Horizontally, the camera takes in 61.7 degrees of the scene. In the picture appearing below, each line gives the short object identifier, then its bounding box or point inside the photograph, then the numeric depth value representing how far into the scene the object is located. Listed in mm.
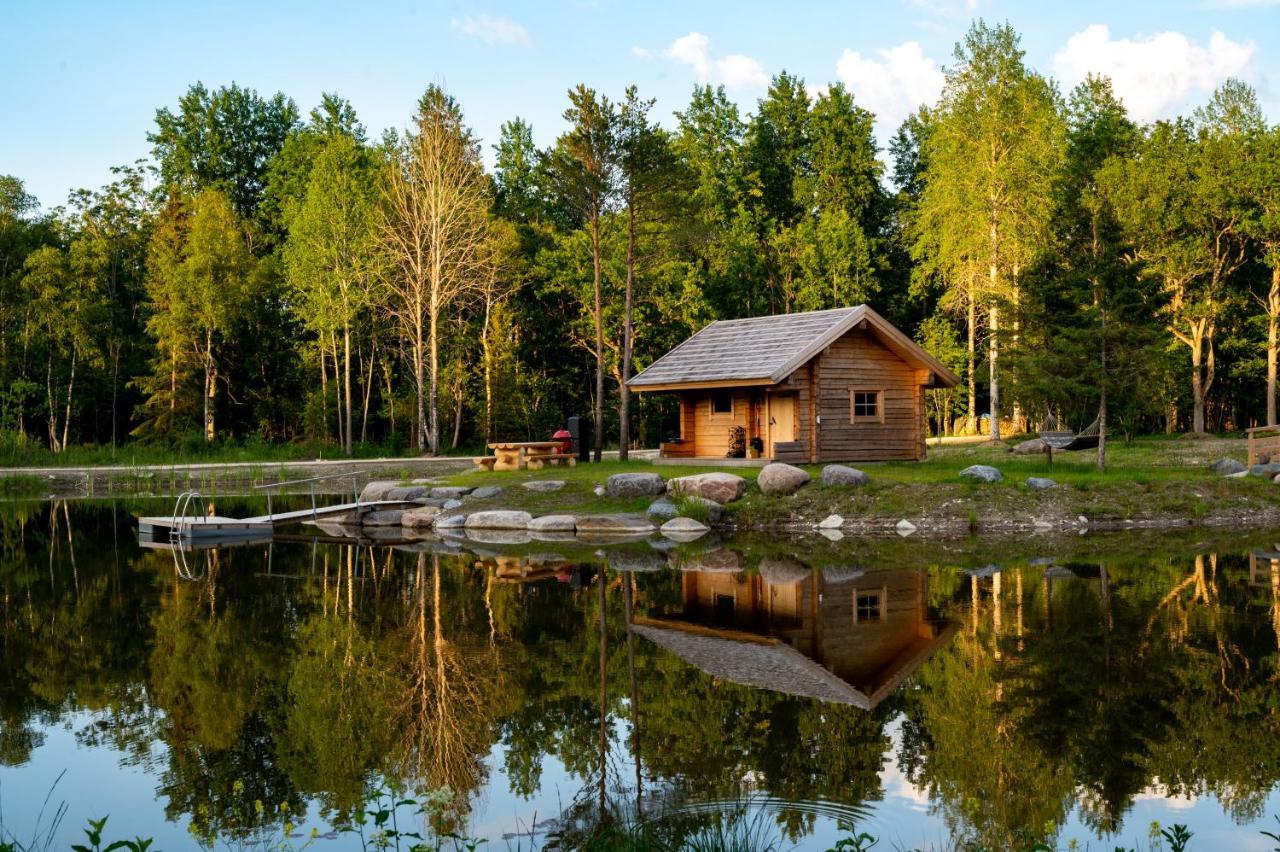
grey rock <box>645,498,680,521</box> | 22891
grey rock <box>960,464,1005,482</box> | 23031
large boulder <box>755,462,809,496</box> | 23344
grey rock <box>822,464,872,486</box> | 23266
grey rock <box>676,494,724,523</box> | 22781
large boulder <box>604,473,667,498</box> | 24234
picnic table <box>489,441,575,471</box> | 29578
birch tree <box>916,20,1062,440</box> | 37688
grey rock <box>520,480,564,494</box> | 25484
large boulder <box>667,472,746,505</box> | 23359
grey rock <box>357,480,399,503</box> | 27031
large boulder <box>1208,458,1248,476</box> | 25219
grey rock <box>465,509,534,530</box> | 23609
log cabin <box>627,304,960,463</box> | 28891
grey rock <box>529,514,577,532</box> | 22875
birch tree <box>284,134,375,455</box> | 42562
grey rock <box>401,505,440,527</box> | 24734
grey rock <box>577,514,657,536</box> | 22641
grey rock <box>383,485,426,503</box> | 26719
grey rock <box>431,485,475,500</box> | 26125
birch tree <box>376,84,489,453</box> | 40750
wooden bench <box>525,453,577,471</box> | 29719
